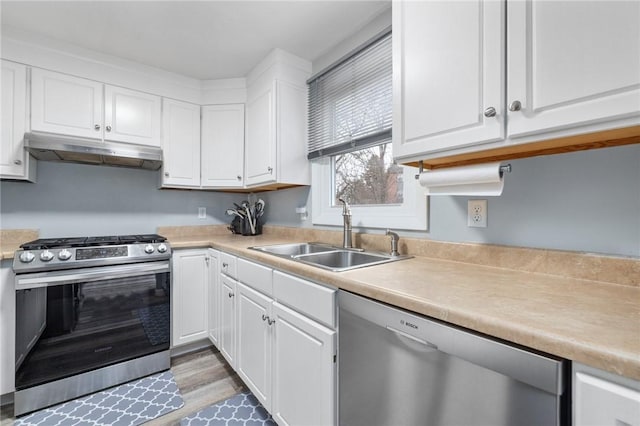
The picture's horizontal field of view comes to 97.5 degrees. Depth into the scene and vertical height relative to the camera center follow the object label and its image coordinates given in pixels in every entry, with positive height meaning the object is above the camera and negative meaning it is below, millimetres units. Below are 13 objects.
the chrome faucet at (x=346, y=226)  1727 -75
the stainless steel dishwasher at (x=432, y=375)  577 -411
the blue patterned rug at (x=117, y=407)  1530 -1129
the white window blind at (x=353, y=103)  1660 +752
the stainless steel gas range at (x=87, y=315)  1593 -634
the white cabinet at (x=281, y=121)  2117 +726
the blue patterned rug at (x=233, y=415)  1517 -1127
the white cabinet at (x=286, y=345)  1092 -614
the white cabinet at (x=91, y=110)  1913 +772
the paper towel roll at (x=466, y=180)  1015 +130
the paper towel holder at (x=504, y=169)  980 +160
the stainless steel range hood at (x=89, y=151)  1806 +428
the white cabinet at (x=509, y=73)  683 +419
